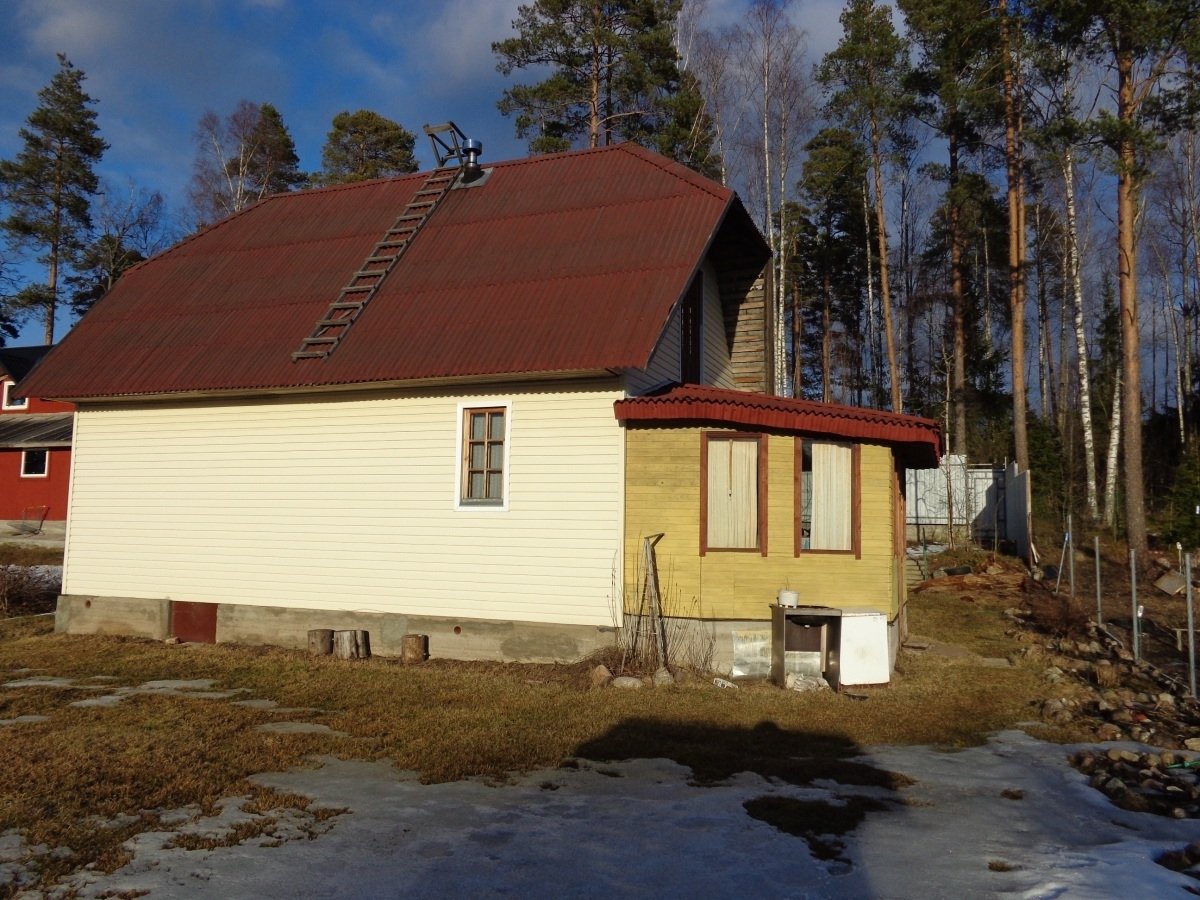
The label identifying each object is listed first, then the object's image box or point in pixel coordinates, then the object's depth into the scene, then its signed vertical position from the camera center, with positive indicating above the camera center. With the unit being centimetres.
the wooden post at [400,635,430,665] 1191 -167
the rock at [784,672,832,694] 1059 -181
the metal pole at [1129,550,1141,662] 1095 -96
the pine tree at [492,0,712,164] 2702 +1461
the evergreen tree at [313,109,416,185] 3678 +1618
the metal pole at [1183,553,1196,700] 910 -103
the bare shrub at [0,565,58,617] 1645 -143
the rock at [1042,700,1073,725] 931 -187
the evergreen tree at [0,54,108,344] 4219 +1678
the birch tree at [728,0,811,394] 2973 +1393
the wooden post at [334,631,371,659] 1233 -170
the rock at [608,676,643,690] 1032 -179
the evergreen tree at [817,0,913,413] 2870 +1566
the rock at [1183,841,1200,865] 545 -195
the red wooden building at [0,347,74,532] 3178 +176
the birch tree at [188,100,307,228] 3812 +1597
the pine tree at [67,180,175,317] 4300 +1288
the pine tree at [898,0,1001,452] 2486 +1426
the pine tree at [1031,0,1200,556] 1988 +1067
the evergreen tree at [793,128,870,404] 3116 +1189
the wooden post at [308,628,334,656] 1246 -167
